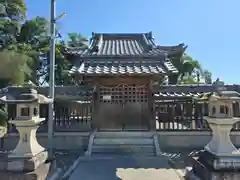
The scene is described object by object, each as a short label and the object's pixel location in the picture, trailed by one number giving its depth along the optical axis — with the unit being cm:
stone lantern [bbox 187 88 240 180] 396
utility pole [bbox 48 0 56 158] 563
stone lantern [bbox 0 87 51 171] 424
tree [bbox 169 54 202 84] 2305
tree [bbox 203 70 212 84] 2632
